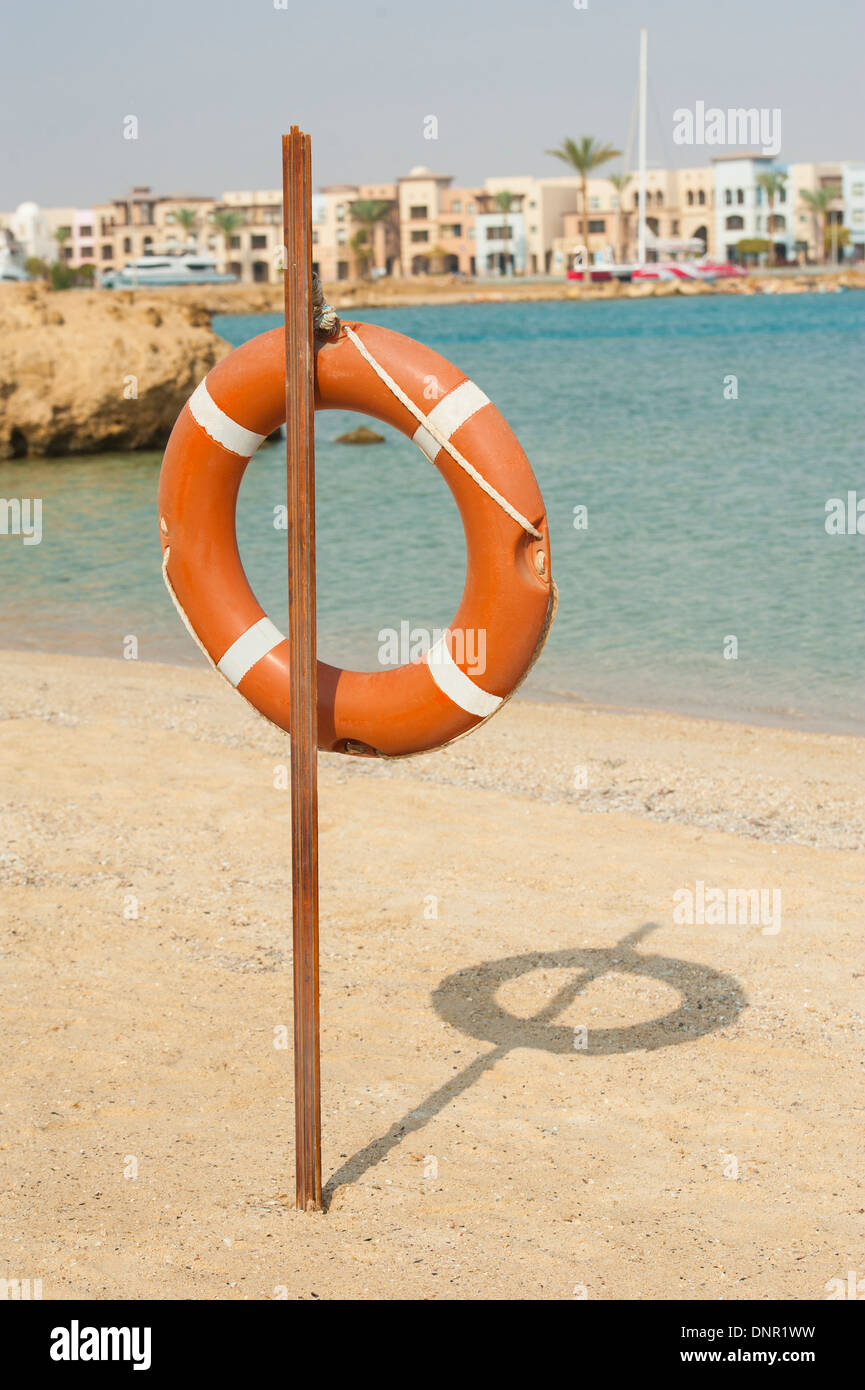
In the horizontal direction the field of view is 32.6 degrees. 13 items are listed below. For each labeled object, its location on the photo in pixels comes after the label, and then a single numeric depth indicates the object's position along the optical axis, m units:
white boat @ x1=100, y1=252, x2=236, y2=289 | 91.75
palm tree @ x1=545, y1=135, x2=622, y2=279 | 79.69
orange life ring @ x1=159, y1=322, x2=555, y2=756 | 3.32
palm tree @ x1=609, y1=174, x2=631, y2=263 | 92.38
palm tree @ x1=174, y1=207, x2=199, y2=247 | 101.81
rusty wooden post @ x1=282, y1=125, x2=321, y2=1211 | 3.11
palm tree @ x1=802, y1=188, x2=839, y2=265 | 92.00
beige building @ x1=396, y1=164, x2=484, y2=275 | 99.81
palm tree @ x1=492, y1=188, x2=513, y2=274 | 96.12
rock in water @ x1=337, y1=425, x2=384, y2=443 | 23.62
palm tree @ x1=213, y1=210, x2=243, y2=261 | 99.06
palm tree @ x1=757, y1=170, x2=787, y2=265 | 90.31
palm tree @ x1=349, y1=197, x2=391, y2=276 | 96.06
